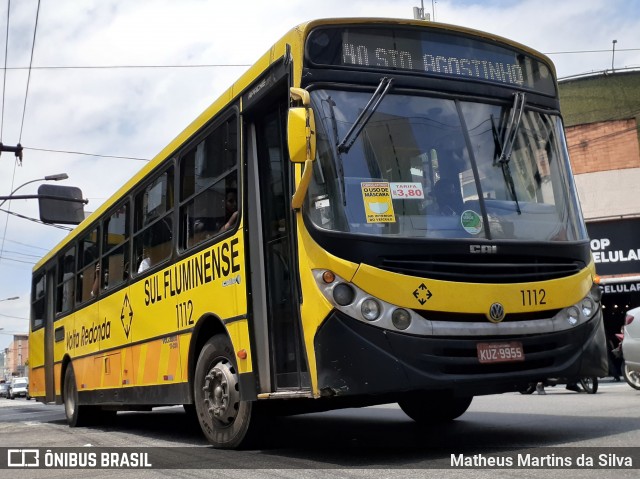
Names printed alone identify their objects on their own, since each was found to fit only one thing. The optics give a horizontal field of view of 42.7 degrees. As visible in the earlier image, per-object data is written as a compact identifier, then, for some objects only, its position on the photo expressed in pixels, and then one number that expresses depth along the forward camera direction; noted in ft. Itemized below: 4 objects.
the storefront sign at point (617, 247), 79.92
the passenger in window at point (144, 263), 31.58
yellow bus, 19.19
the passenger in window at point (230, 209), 23.82
